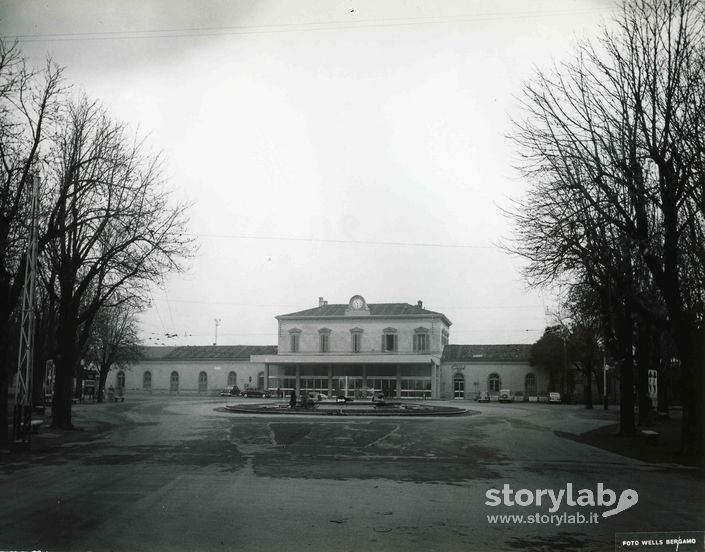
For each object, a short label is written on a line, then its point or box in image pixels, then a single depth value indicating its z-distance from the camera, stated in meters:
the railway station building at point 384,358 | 66.50
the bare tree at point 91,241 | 23.05
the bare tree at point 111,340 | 47.53
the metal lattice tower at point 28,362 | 16.91
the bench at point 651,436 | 19.64
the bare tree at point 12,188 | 17.47
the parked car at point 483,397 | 62.44
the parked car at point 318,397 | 51.99
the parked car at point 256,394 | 65.51
